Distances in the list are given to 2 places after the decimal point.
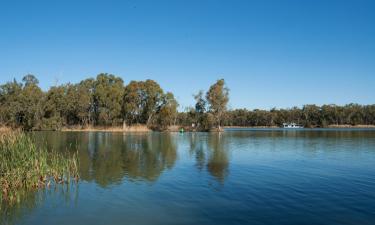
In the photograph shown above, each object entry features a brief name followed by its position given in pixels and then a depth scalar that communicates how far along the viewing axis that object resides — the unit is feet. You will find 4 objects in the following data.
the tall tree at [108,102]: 316.19
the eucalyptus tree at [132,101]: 315.58
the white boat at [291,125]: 609.50
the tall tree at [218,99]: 327.88
